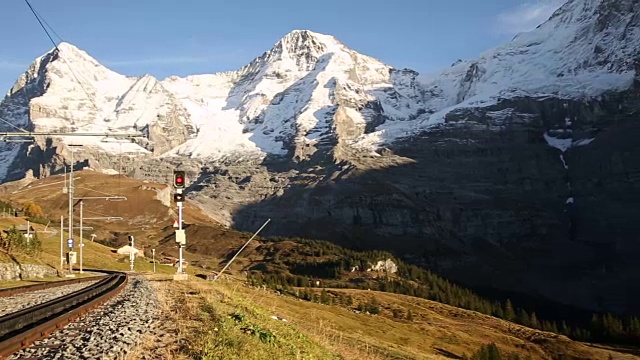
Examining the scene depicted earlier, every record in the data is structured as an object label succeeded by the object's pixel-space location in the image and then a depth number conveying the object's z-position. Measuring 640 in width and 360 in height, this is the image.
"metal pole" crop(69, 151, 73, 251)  66.12
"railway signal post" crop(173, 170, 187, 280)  34.76
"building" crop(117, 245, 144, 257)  185.12
